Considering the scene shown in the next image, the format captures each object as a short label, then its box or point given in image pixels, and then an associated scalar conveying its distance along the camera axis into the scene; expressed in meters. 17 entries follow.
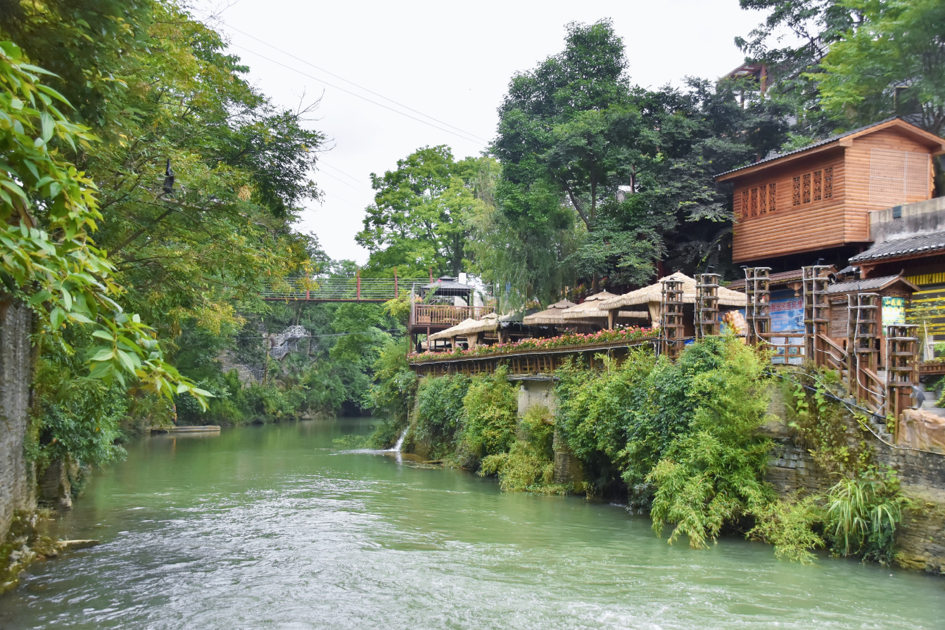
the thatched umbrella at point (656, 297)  18.38
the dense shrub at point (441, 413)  26.19
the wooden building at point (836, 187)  22.45
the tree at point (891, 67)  24.53
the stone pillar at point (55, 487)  14.93
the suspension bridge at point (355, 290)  41.94
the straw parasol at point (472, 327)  29.95
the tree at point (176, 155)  8.23
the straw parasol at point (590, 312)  21.70
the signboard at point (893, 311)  17.55
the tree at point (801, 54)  29.55
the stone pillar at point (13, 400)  9.08
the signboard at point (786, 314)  23.25
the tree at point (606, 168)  27.27
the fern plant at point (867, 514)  10.99
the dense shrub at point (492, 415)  22.41
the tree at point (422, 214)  47.34
